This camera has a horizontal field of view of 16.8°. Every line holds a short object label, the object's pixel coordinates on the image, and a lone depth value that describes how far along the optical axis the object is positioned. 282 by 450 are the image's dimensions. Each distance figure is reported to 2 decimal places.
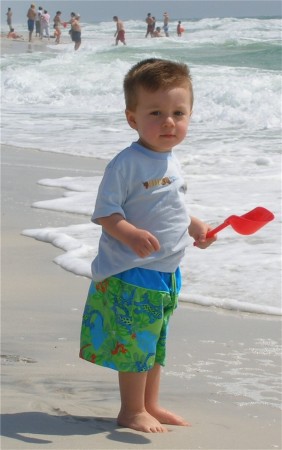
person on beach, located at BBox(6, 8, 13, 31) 43.84
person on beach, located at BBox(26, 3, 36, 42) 39.99
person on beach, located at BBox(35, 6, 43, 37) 41.51
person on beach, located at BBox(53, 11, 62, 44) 39.16
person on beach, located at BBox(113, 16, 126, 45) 36.69
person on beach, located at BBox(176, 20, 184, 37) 43.34
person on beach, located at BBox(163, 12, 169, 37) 43.08
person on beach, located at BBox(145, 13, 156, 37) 42.06
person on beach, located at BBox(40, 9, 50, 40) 41.88
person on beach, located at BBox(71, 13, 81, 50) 36.28
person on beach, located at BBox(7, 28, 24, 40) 39.88
